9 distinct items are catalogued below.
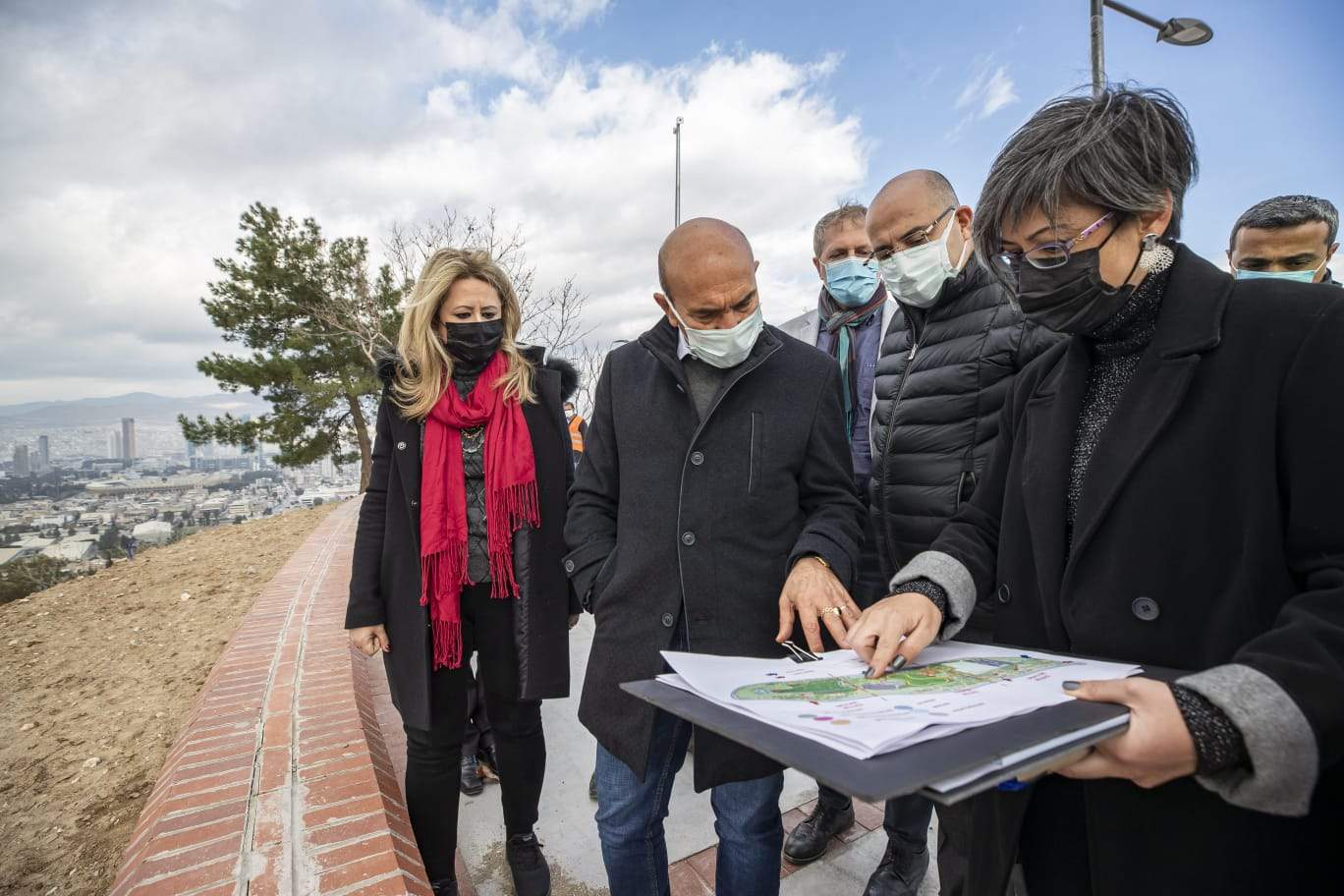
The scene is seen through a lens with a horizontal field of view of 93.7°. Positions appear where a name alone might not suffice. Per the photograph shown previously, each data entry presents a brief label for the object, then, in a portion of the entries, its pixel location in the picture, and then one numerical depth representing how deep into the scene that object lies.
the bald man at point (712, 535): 1.54
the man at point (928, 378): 1.84
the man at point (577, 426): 4.96
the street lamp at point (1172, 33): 4.64
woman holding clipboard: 0.71
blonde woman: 2.08
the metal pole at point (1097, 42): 4.49
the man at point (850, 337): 2.28
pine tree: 16.91
